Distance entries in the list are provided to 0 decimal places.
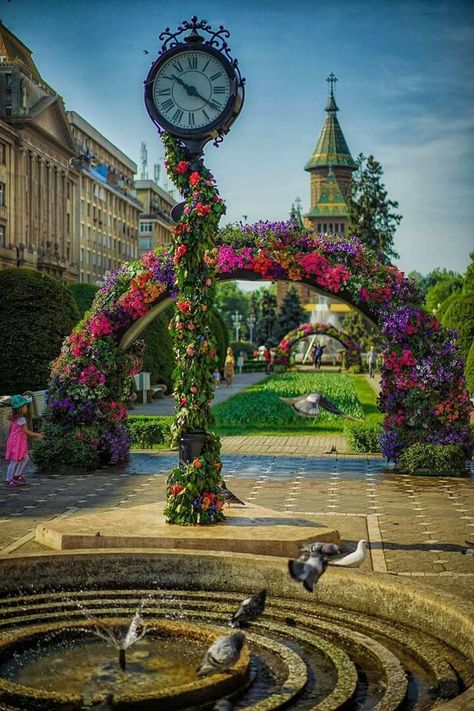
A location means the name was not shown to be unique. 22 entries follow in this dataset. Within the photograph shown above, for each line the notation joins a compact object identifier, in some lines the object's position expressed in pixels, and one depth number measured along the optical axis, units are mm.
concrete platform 8734
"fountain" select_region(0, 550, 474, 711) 5605
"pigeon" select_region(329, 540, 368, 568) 7750
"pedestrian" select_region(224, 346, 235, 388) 41647
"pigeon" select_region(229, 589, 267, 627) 6582
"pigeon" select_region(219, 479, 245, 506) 10328
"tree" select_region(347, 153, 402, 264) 72000
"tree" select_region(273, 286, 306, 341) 90688
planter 9719
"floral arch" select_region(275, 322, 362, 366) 59538
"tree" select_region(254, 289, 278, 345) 91750
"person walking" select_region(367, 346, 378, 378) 51488
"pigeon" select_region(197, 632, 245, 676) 5621
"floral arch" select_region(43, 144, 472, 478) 15391
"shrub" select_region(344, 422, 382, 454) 18656
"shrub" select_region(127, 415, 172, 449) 19703
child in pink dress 14250
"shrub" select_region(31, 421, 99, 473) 15984
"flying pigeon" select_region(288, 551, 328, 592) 6750
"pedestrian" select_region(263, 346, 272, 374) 56016
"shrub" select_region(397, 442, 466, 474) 15406
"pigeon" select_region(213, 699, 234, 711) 5184
